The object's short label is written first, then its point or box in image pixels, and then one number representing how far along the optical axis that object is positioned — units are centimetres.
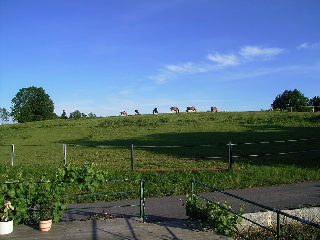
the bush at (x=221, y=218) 585
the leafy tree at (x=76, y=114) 9806
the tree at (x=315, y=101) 10538
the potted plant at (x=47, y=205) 605
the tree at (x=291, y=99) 11450
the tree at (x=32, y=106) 8044
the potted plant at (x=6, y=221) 577
